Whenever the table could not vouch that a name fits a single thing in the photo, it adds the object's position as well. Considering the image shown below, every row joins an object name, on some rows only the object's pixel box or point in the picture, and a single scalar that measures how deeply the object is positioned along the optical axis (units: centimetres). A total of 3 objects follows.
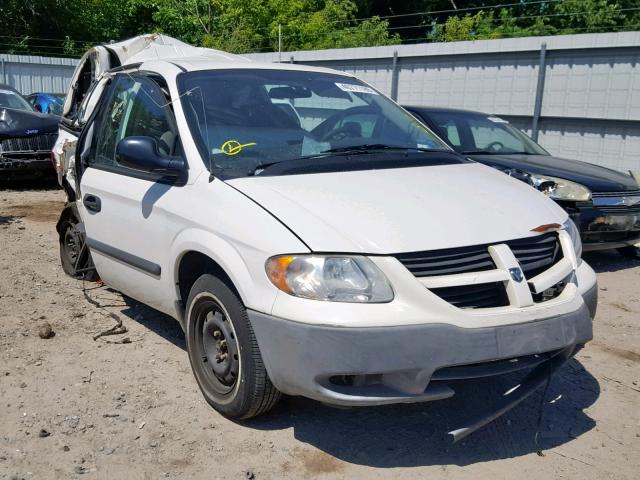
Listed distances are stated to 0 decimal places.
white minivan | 298
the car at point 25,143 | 1058
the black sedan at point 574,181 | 676
